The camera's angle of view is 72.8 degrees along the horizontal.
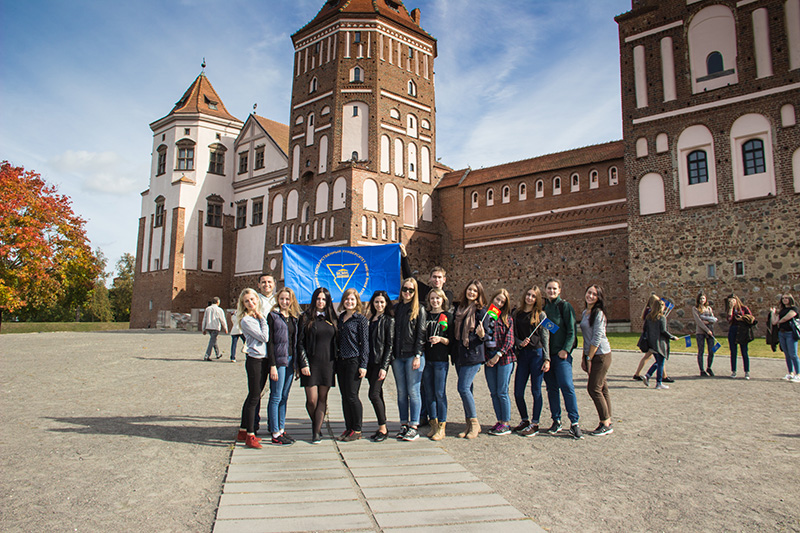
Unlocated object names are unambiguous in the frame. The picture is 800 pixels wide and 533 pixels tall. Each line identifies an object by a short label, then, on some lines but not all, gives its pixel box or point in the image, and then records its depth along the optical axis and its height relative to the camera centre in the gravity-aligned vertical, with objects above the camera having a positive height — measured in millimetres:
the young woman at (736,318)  11469 +207
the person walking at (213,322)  14840 +14
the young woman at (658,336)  9836 -167
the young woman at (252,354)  5754 -336
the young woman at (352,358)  6145 -389
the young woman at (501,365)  6328 -461
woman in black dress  6051 -397
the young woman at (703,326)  11492 +30
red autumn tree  29062 +4207
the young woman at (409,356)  6176 -362
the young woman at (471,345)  6273 -234
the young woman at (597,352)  6332 -304
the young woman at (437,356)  6301 -368
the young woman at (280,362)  5945 -425
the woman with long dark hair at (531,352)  6488 -313
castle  21922 +8140
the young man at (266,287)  6957 +465
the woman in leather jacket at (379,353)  6219 -329
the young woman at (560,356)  6355 -355
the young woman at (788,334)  10594 -118
